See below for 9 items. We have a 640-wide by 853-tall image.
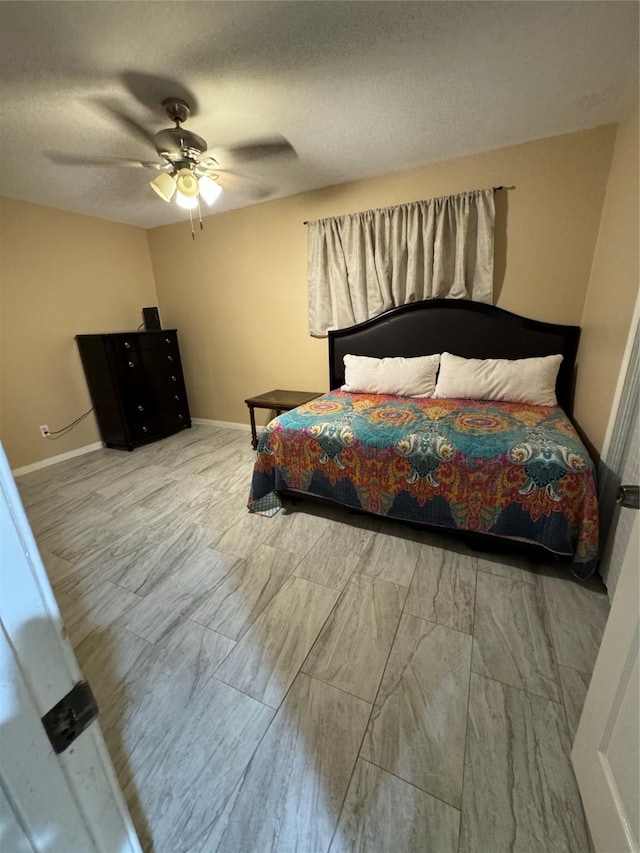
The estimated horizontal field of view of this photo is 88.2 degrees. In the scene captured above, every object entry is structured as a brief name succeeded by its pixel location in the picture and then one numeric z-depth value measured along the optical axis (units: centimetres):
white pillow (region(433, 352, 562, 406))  230
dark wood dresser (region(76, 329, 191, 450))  334
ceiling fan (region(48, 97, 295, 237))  177
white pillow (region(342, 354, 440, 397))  264
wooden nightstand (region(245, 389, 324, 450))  305
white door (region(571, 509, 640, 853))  67
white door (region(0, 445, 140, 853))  36
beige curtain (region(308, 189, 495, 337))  254
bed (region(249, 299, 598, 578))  153
